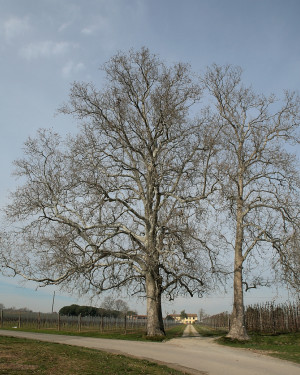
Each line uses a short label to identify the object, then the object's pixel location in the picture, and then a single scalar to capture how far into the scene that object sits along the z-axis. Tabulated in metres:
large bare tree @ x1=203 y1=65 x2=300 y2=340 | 20.16
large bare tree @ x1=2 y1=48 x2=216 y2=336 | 19.11
